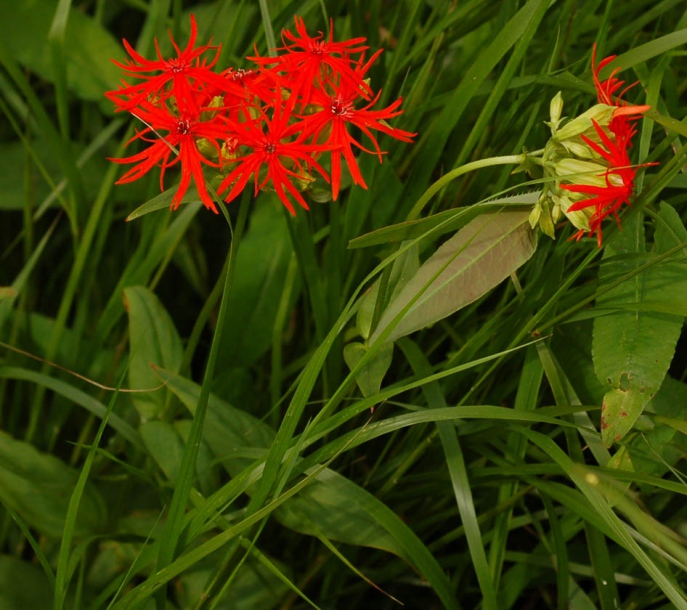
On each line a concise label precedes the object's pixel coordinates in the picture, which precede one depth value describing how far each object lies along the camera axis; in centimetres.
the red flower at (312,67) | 47
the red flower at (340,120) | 46
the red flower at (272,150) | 44
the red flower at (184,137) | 45
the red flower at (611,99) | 41
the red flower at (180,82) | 47
